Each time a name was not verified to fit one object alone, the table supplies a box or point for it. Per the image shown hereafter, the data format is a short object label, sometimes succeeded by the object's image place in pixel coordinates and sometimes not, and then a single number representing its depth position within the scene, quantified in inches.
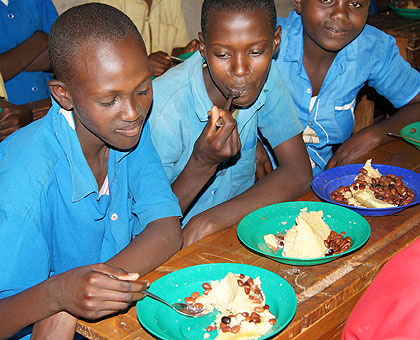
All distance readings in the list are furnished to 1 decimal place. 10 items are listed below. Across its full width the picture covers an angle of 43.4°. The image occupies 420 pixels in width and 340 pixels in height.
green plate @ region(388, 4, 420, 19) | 163.0
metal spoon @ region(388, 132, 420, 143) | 82.3
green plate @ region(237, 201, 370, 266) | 59.9
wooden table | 48.6
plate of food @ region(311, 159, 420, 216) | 66.1
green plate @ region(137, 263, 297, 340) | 47.4
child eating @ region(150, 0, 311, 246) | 69.1
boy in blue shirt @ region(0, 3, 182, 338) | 50.4
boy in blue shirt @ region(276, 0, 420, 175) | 93.6
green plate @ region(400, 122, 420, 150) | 87.4
